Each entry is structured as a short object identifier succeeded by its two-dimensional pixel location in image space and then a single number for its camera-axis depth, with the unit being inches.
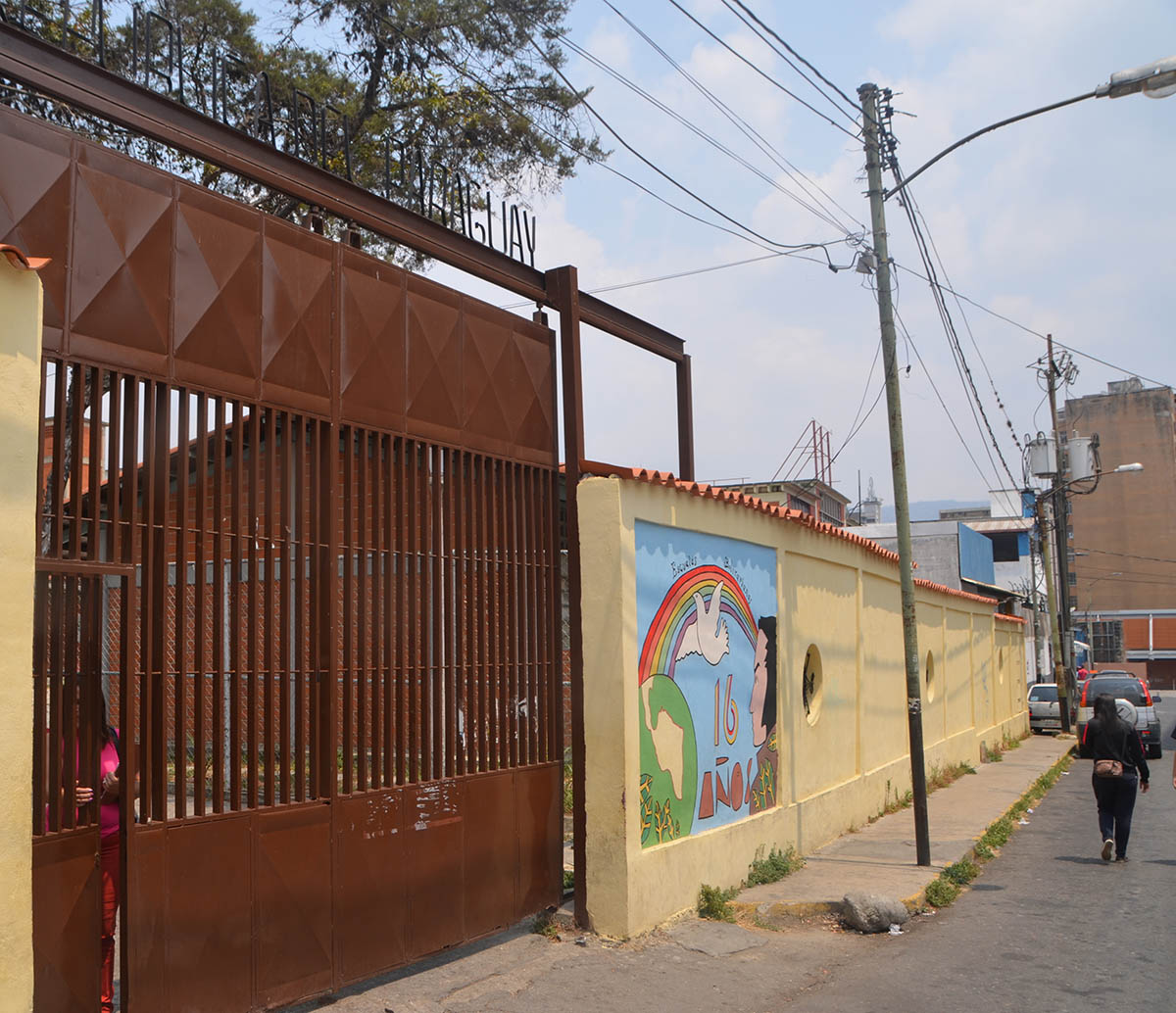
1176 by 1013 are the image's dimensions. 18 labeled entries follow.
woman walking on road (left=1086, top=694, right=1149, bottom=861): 424.8
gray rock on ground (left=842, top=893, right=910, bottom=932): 322.0
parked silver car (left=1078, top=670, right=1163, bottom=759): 866.8
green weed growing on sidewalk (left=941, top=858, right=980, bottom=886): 392.7
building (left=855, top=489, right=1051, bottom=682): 1473.9
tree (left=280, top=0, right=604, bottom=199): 604.1
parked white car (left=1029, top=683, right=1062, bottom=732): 1177.4
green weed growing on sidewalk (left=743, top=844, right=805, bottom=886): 372.8
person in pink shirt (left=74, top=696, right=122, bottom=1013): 206.4
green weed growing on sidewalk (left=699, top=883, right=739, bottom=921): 330.0
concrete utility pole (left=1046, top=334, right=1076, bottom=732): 1166.3
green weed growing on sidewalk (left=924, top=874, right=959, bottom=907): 358.9
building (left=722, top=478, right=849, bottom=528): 1355.8
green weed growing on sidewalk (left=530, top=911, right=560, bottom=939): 300.9
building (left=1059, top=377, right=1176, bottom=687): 2994.6
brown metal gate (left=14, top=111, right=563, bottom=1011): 200.8
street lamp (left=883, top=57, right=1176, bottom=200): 346.9
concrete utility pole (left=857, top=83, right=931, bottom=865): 414.3
